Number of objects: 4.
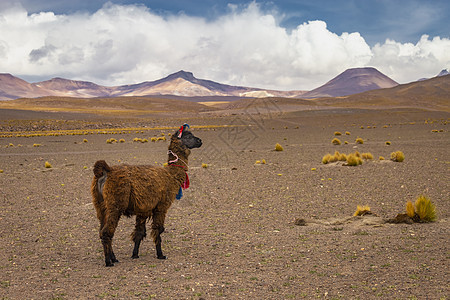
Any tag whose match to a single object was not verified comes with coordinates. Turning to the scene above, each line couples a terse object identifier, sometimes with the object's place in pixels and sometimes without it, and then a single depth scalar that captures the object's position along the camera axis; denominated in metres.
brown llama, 6.04
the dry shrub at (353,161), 17.34
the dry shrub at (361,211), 9.17
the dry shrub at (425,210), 8.31
